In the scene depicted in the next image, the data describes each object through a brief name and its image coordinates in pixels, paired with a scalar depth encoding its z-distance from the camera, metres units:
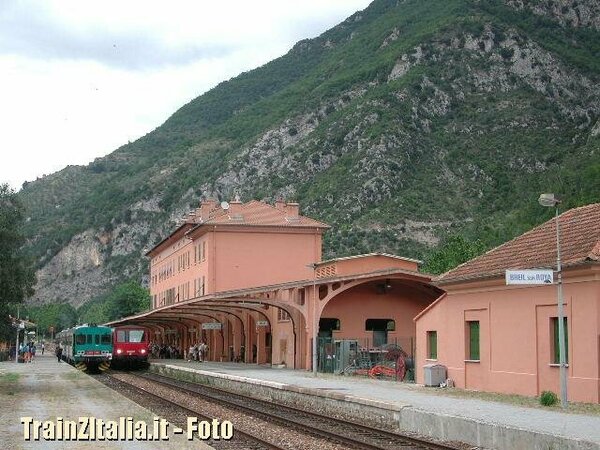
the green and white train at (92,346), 50.91
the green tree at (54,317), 134.25
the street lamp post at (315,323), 36.85
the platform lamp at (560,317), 19.80
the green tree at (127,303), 108.94
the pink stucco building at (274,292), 40.25
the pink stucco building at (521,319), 21.72
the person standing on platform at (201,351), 57.75
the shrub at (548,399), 20.59
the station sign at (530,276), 19.88
